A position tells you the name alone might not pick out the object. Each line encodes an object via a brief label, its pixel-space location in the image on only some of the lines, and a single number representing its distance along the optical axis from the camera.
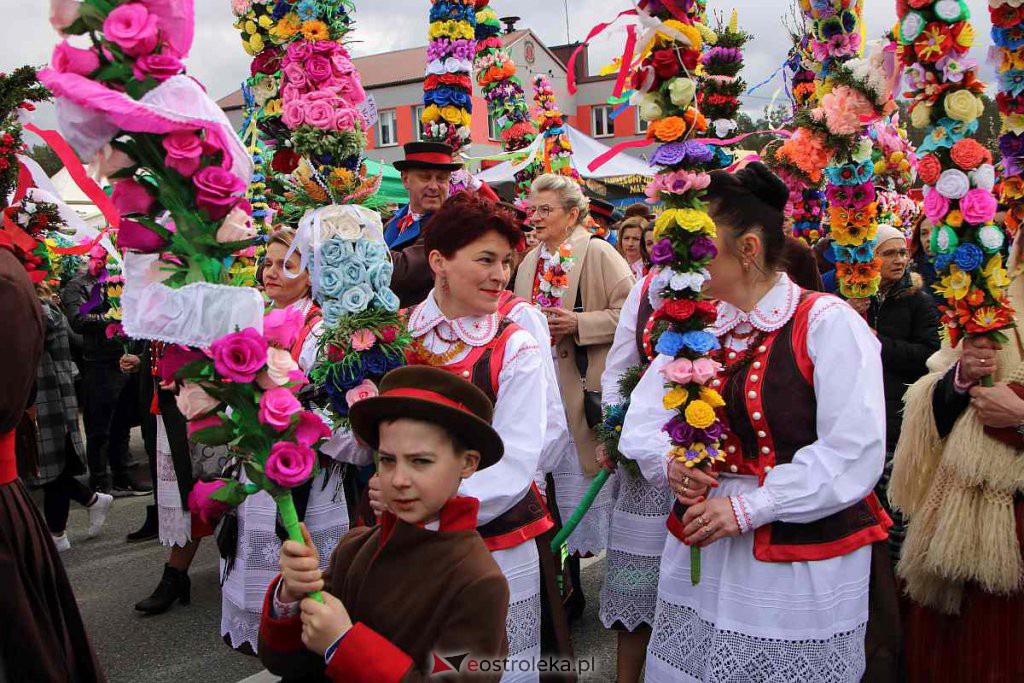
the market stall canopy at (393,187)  12.45
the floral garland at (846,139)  3.49
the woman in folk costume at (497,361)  2.84
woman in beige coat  4.60
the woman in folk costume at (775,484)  2.43
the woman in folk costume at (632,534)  3.65
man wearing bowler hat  4.89
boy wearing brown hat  1.93
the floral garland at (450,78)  5.88
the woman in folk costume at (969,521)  3.04
